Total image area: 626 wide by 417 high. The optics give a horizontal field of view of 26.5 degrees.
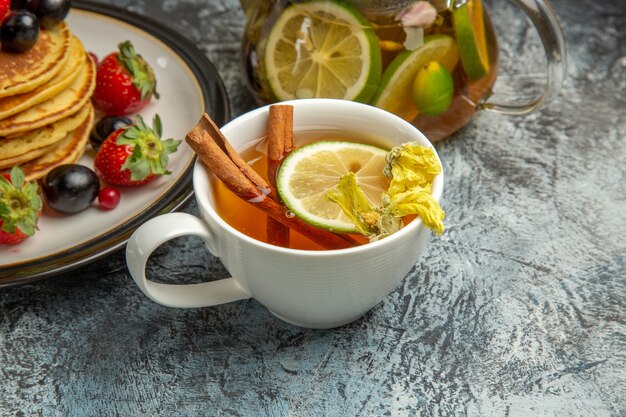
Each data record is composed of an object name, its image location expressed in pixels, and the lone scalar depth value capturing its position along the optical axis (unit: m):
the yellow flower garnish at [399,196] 0.49
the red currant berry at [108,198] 0.58
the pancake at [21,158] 0.57
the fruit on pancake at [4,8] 0.57
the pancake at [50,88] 0.56
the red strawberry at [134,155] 0.57
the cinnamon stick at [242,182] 0.51
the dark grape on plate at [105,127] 0.61
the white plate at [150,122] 0.54
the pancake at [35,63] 0.56
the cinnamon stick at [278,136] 0.53
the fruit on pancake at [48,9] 0.59
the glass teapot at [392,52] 0.57
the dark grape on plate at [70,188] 0.57
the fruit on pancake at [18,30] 0.56
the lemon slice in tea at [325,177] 0.51
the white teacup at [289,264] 0.48
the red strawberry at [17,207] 0.55
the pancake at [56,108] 0.57
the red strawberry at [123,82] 0.62
